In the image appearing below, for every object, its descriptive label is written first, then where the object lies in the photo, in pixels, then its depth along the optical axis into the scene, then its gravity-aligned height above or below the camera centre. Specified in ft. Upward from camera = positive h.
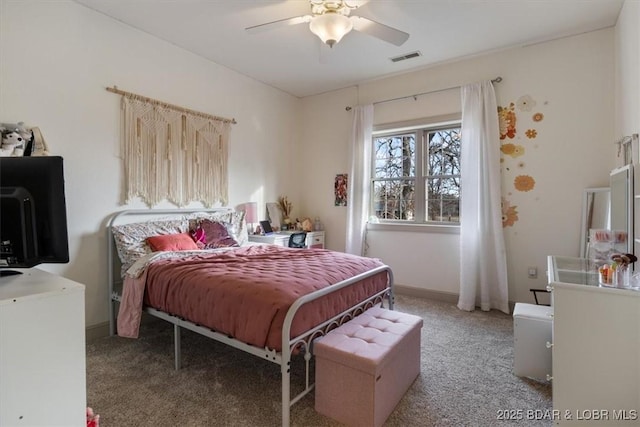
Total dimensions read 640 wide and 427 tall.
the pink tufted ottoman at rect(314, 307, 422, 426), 5.40 -3.02
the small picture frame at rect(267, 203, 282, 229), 15.04 -0.66
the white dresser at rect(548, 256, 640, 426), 4.91 -2.51
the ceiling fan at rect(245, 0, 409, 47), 7.73 +4.22
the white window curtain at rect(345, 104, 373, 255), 14.35 +0.89
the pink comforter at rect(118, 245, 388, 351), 5.74 -1.81
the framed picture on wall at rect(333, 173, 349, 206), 15.25 +0.54
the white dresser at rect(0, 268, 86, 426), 3.23 -1.56
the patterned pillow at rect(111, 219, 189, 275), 8.82 -0.97
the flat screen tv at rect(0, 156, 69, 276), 3.69 -0.07
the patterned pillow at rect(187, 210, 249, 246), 11.12 -0.66
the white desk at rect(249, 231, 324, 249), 13.17 -1.57
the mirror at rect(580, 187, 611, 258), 9.68 -0.51
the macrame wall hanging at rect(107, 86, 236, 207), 9.98 +1.73
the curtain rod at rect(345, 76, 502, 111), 11.60 +4.23
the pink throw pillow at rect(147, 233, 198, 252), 9.26 -1.16
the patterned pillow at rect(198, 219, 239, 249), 10.70 -1.11
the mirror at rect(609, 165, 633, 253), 6.46 -0.23
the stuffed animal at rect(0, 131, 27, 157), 7.23 +1.41
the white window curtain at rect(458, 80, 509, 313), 11.43 -0.48
